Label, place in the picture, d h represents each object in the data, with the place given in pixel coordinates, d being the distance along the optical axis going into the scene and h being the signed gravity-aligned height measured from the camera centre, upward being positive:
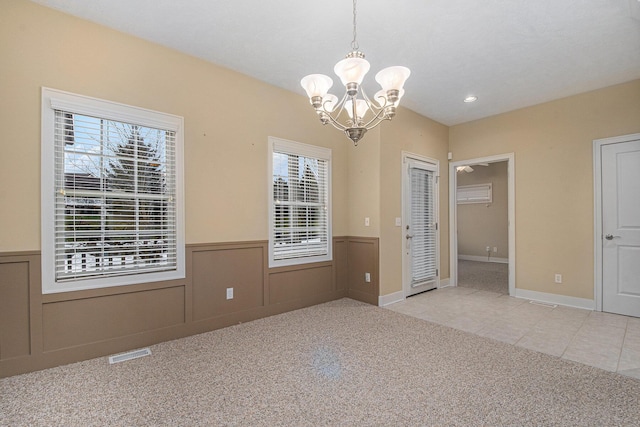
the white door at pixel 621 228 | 3.63 -0.18
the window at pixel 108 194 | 2.42 +0.19
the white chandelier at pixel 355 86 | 2.01 +0.90
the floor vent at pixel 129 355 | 2.53 -1.20
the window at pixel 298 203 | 3.76 +0.15
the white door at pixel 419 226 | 4.55 -0.18
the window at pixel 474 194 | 8.07 +0.56
